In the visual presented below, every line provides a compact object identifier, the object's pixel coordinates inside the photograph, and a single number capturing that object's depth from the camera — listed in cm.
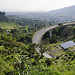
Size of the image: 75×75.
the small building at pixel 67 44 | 2752
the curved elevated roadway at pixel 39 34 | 3202
